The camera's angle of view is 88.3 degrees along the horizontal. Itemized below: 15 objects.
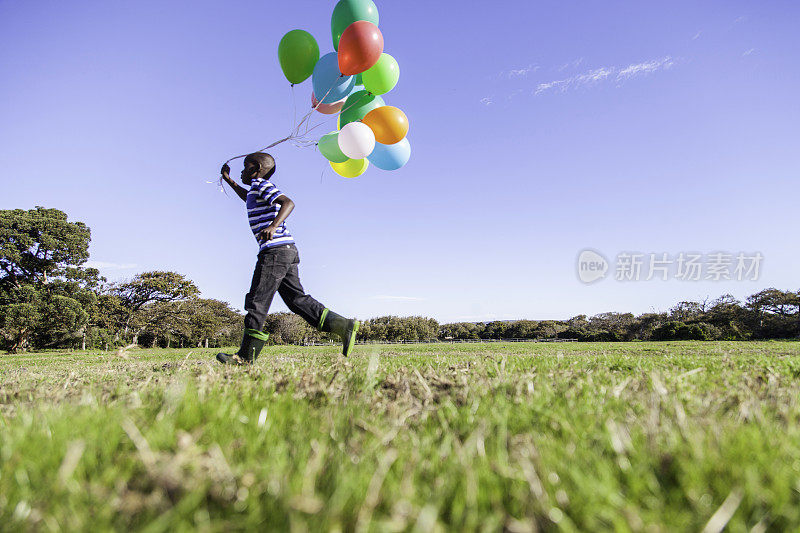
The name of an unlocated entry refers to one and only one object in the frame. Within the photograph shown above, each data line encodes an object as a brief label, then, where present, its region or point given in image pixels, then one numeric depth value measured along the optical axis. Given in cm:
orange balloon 554
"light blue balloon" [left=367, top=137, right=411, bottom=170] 607
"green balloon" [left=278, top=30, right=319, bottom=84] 589
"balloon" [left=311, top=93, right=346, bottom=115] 630
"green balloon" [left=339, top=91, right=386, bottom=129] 616
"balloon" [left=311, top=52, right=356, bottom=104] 582
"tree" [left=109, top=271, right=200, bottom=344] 3794
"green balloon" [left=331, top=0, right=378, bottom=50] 567
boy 423
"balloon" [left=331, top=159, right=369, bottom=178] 634
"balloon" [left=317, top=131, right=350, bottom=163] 600
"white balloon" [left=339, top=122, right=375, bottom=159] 522
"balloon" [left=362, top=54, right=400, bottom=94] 572
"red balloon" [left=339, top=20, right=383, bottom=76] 519
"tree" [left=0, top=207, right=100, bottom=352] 2555
